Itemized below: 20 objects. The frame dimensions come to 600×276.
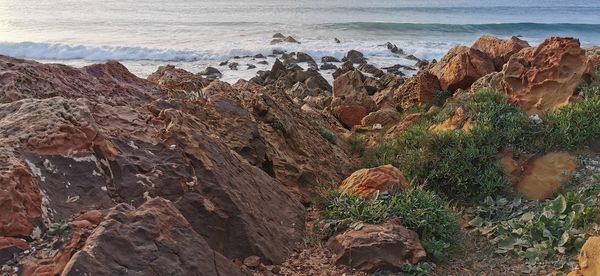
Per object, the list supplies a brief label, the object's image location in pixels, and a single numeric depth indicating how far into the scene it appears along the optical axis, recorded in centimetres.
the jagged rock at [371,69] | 1841
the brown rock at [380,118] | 958
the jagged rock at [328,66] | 2012
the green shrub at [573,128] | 597
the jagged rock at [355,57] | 2150
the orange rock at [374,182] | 491
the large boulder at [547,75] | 699
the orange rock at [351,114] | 1042
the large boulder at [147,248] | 264
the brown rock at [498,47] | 989
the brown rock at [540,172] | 559
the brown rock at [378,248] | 402
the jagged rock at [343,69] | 1798
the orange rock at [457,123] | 665
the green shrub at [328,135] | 750
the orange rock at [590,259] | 349
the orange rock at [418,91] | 980
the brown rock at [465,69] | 953
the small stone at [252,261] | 379
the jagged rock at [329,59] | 2178
